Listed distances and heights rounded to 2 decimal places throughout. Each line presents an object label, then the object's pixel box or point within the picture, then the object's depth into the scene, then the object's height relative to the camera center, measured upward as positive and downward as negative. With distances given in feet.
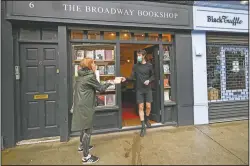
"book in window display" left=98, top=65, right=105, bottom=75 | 15.94 +0.75
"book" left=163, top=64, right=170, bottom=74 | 17.33 +0.86
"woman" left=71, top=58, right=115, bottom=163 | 10.26 -1.36
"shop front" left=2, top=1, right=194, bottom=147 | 13.41 +1.77
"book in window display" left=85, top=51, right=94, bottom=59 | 15.56 +2.05
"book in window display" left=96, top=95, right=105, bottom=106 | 15.91 -2.02
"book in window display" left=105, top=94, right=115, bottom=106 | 16.03 -2.04
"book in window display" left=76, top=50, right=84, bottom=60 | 15.33 +2.02
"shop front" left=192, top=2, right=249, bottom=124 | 17.22 +1.35
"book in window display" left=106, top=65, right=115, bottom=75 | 16.01 +0.74
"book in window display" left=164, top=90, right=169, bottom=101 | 17.44 -1.77
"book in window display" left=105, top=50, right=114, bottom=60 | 15.97 +2.00
